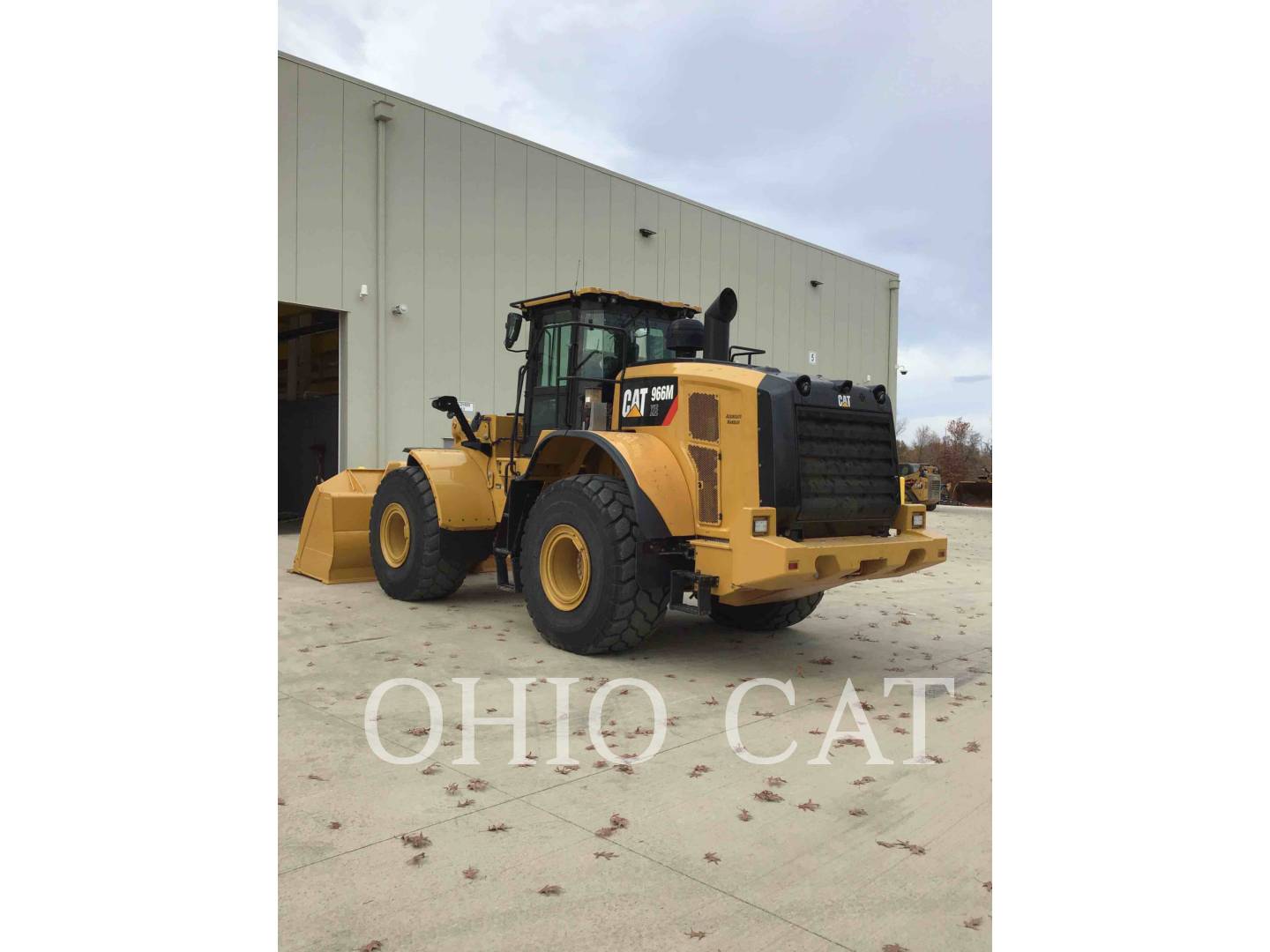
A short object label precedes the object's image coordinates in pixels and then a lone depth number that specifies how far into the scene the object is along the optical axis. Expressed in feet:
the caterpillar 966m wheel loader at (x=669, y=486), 18.56
